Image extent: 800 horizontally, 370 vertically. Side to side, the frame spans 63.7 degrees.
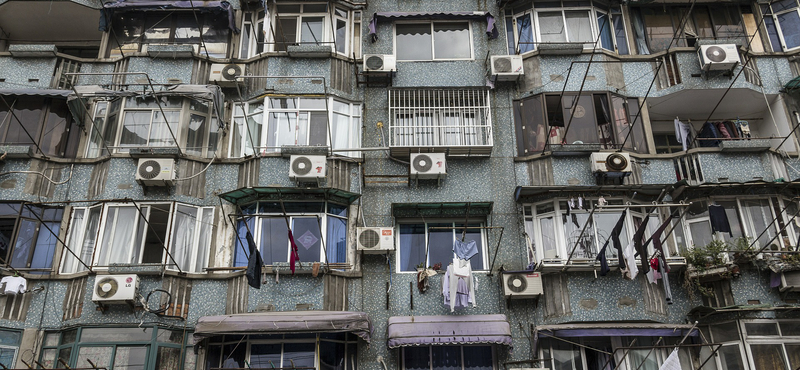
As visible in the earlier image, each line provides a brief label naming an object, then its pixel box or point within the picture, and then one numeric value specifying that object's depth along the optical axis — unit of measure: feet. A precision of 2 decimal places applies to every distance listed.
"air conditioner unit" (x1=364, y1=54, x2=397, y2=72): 57.11
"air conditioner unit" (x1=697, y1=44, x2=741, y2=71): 56.03
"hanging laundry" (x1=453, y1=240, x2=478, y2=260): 49.96
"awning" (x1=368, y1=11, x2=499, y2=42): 60.75
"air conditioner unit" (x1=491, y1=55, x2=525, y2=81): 56.70
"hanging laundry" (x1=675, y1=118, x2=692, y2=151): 55.62
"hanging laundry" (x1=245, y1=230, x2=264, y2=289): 45.57
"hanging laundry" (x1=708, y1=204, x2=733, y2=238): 49.44
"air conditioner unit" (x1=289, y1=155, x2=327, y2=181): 50.78
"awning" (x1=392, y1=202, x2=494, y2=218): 52.16
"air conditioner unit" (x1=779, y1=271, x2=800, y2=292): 46.55
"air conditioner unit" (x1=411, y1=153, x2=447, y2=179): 52.75
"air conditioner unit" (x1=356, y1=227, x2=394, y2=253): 49.80
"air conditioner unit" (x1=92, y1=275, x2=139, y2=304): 46.29
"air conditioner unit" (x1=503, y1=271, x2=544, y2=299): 48.03
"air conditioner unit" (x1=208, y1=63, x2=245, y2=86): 56.24
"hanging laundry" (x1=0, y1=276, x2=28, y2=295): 47.63
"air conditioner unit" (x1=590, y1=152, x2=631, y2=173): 51.44
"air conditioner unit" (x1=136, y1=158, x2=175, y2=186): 50.83
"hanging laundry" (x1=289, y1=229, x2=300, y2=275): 47.08
